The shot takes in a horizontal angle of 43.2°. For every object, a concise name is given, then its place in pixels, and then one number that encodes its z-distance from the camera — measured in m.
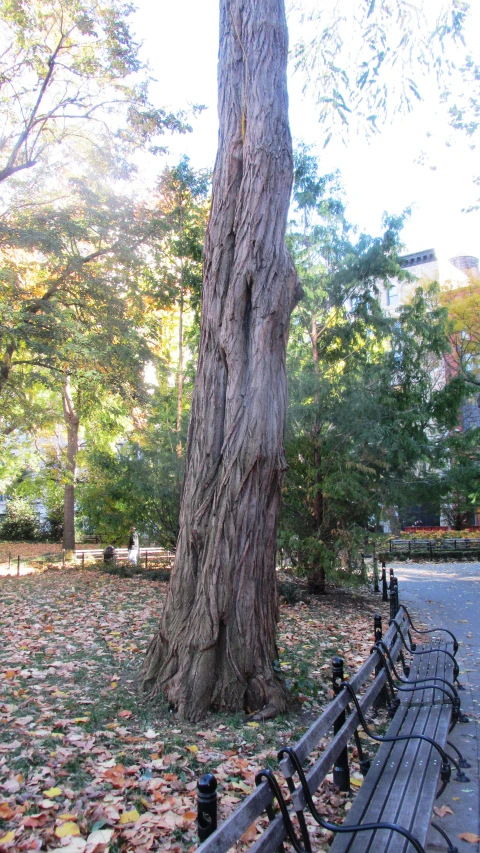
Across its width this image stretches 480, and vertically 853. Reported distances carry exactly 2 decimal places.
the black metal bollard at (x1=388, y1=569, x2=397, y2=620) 8.79
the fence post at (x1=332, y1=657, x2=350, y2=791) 4.01
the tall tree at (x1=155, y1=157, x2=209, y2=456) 14.92
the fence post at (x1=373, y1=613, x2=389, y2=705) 5.51
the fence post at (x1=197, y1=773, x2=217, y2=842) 2.35
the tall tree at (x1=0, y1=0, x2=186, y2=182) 13.08
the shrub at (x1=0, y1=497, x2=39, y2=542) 30.80
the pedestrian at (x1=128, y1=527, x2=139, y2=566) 17.85
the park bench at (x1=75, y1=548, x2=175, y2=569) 17.92
